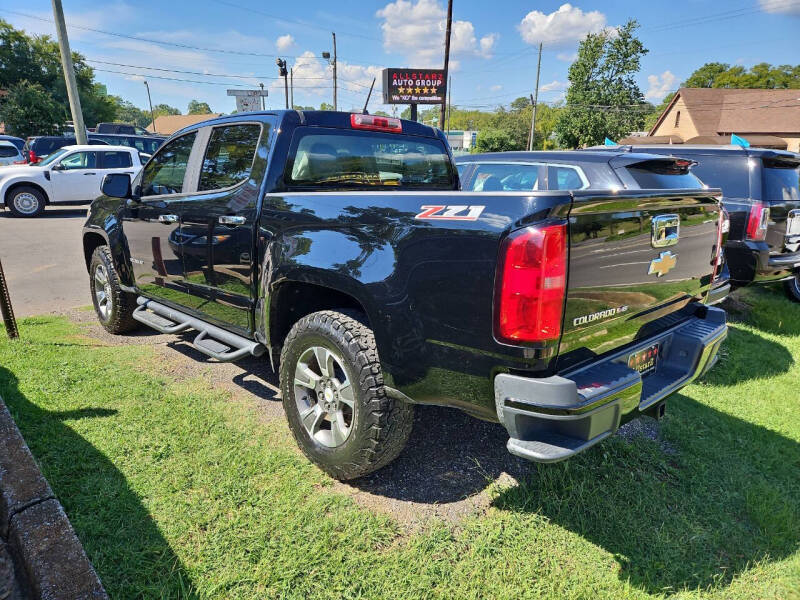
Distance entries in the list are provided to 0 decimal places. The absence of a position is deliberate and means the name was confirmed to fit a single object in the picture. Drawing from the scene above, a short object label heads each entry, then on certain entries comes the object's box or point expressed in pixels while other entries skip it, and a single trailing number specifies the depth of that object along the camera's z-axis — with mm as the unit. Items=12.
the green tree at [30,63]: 39062
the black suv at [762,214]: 5332
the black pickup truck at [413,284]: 1905
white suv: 12961
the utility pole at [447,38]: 20925
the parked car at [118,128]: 27594
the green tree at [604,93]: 42062
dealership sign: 23172
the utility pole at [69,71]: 14266
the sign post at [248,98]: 36228
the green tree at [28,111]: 33219
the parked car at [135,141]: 18578
